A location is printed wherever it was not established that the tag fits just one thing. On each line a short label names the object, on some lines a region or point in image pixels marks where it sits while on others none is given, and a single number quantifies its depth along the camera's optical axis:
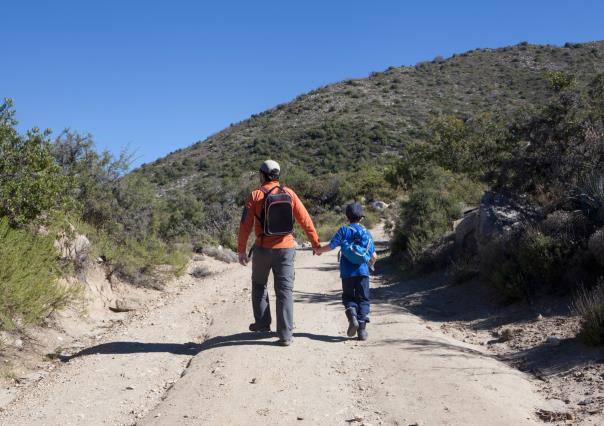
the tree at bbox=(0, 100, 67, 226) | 8.05
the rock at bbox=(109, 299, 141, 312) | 10.10
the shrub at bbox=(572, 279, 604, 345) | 6.10
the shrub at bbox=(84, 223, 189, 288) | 10.69
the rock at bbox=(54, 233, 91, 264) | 9.37
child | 6.96
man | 6.47
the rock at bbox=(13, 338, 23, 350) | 7.00
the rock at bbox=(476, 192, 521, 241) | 10.29
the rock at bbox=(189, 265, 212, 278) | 14.18
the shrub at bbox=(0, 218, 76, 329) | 6.66
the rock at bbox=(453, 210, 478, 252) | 11.91
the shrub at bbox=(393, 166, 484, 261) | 14.27
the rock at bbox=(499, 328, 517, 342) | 7.43
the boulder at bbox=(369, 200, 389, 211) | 30.22
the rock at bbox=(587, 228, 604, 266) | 7.70
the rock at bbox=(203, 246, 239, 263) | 16.83
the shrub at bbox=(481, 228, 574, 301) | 8.52
